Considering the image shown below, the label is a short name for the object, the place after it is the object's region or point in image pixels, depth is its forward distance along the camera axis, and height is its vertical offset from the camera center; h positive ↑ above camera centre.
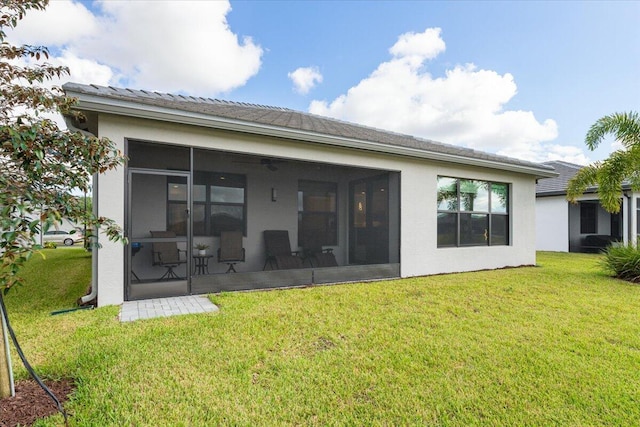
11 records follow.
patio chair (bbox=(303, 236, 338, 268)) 7.79 -1.03
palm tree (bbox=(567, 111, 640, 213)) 7.46 +1.46
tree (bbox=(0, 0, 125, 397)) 1.71 +0.43
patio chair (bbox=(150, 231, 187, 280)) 5.83 -0.72
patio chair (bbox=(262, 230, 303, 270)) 7.59 -0.86
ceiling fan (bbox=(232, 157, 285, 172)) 7.70 +1.40
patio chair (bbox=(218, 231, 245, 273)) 7.18 -0.79
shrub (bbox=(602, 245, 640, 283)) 7.02 -1.09
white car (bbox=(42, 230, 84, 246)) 23.02 -1.72
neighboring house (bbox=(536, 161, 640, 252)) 13.34 -0.26
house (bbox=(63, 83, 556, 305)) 4.62 +0.41
